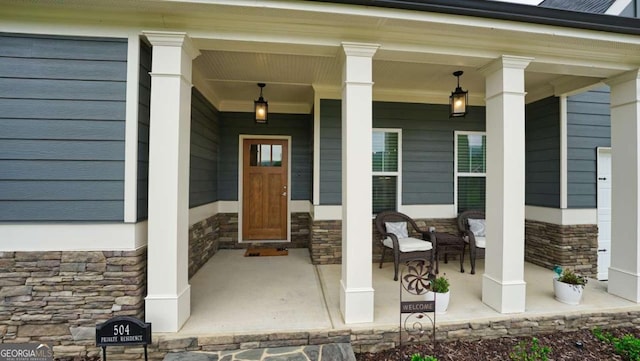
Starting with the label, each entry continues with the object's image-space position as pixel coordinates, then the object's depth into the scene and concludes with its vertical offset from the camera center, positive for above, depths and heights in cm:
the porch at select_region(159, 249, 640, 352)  226 -124
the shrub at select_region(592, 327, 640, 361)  229 -141
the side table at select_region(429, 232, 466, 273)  385 -87
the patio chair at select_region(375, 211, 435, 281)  357 -80
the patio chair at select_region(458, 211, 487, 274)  376 -71
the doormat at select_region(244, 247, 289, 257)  456 -122
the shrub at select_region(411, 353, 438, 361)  207 -135
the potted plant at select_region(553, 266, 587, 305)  277 -107
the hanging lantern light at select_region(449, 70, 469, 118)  350 +106
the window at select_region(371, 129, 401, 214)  438 +22
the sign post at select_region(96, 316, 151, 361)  196 -112
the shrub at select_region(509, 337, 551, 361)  223 -143
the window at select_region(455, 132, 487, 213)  452 +23
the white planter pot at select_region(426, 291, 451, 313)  255 -111
